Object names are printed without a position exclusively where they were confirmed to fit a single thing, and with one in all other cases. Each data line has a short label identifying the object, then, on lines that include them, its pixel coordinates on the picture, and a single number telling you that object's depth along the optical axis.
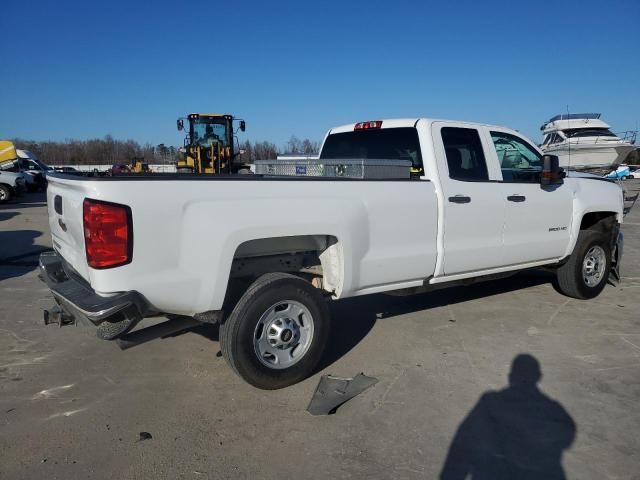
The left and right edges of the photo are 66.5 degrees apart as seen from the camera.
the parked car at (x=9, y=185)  20.77
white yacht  17.33
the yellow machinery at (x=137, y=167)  20.26
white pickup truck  3.03
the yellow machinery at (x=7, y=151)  21.17
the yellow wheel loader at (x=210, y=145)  21.09
